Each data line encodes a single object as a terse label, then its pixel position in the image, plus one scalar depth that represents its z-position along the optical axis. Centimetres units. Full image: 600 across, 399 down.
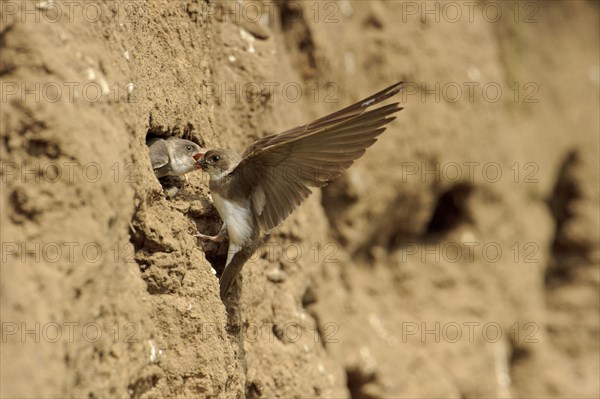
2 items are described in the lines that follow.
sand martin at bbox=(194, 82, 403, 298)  705
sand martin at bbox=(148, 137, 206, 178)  730
